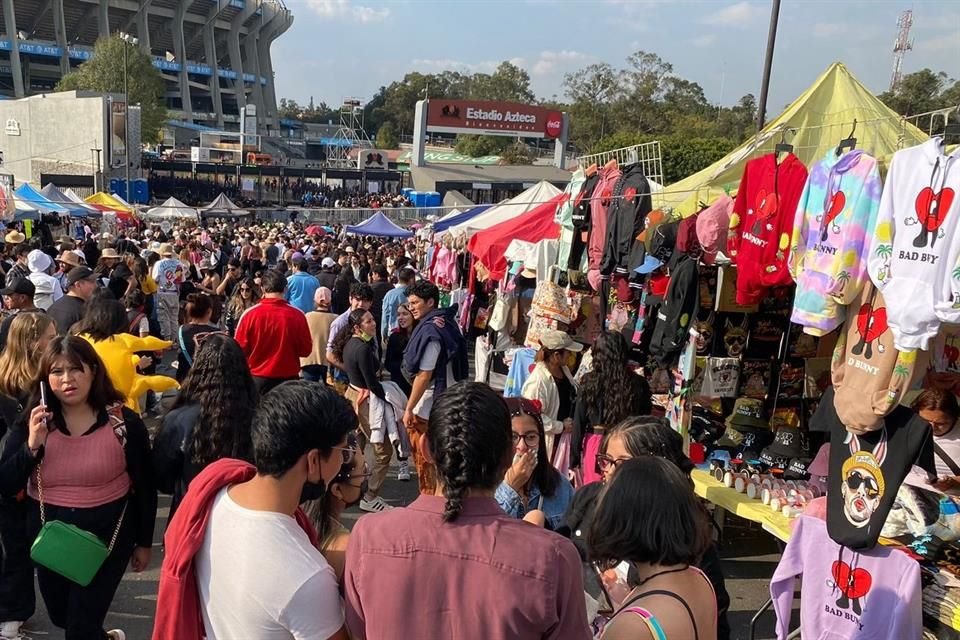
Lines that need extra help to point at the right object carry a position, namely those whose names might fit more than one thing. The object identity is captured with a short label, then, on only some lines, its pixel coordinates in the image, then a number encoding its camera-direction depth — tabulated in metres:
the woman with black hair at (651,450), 2.52
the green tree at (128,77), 57.33
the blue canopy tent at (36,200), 18.09
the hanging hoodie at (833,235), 3.50
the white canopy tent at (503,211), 12.22
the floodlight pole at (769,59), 13.65
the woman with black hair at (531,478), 3.04
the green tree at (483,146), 67.94
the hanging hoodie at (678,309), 4.98
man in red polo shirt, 5.62
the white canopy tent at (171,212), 25.98
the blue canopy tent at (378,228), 20.64
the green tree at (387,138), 89.75
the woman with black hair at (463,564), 1.63
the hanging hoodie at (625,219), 5.84
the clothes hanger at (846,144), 3.78
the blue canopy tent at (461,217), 14.52
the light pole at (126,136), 41.09
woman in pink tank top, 3.07
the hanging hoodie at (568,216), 6.85
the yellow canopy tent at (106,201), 22.82
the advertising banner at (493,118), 52.38
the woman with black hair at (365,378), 5.77
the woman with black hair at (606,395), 4.06
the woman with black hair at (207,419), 3.09
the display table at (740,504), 4.23
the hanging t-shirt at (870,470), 3.09
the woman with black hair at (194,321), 5.61
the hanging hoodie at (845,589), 3.19
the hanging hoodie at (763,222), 4.32
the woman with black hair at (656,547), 1.76
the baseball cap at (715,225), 4.74
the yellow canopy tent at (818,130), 5.60
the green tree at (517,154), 63.84
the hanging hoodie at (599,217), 6.41
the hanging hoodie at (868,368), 3.14
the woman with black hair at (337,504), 2.05
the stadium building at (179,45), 72.31
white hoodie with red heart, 2.98
